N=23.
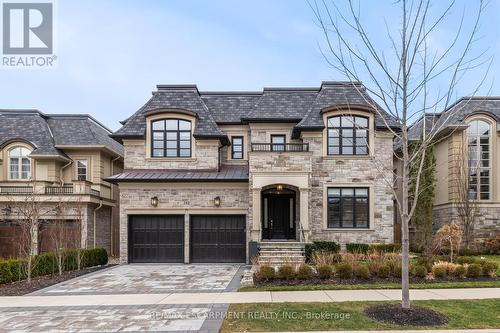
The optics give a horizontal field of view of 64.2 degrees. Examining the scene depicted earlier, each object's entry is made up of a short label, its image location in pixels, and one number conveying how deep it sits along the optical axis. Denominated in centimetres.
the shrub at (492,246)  1980
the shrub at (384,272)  1220
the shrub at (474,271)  1218
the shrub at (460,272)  1222
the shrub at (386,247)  1809
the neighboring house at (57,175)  2069
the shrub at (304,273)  1223
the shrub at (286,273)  1216
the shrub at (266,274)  1210
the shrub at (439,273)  1217
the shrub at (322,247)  1716
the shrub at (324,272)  1220
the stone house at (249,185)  1903
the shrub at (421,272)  1206
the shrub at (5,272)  1312
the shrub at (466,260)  1403
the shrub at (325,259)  1346
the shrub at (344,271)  1221
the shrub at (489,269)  1229
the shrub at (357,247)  1839
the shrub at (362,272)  1210
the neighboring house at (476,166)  2089
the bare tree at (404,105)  823
